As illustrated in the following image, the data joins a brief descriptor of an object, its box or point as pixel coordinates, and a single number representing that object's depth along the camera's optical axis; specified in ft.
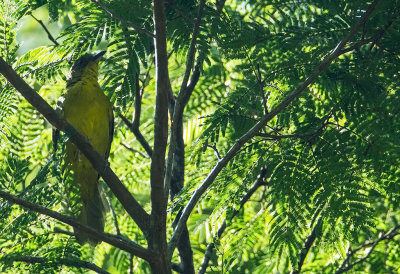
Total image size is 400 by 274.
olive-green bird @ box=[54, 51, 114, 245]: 33.04
